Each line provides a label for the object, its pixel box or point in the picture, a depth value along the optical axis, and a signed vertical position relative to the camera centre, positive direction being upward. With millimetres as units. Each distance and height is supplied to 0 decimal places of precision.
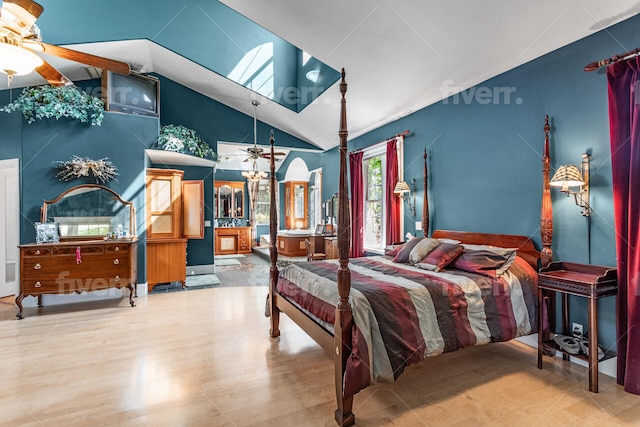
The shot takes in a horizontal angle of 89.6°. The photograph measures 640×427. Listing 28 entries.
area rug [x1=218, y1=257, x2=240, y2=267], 8180 -1250
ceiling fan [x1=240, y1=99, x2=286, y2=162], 6189 +1279
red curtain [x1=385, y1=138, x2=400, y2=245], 4992 +241
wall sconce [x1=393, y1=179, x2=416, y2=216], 4641 +315
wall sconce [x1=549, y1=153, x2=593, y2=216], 2645 +245
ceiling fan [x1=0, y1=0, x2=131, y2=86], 2064 +1272
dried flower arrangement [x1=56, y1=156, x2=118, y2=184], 4715 +714
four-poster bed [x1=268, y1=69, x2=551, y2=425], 2072 -705
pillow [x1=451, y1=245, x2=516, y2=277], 2885 -453
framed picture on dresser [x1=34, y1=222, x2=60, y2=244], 4344 -211
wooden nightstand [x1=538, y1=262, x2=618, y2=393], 2357 -603
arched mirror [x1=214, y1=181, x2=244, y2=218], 10516 +519
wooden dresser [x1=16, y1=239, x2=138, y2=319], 4133 -681
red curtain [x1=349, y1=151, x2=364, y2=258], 6082 +153
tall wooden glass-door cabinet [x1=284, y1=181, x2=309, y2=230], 10781 +330
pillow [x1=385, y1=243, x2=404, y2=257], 3981 -497
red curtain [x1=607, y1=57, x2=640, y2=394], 2324 +55
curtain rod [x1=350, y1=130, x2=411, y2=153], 4754 +1194
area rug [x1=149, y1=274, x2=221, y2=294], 5552 -1255
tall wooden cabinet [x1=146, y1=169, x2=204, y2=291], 5512 -177
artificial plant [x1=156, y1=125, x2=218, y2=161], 5484 +1322
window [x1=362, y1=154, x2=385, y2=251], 5801 +208
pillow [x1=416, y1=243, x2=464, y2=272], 3143 -445
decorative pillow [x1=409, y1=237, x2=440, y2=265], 3375 -392
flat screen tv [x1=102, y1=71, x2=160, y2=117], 5109 +2027
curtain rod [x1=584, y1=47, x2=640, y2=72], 2369 +1158
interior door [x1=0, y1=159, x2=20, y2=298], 4980 -275
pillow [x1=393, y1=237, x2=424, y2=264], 3555 -438
